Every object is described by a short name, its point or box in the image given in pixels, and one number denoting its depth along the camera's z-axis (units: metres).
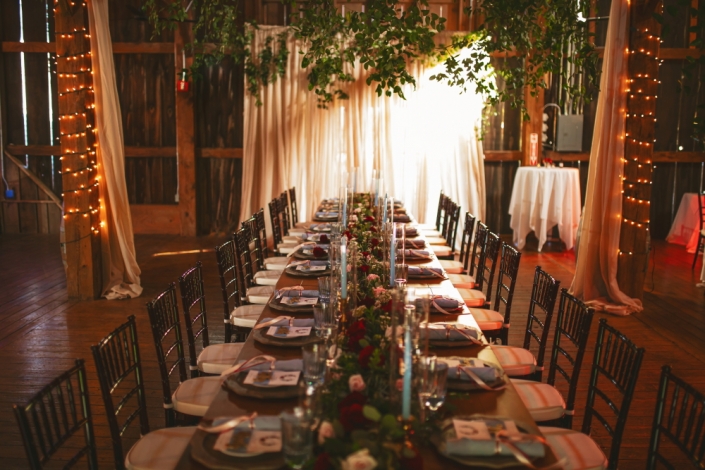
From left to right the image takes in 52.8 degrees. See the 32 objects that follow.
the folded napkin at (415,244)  4.77
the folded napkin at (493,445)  1.72
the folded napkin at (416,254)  4.41
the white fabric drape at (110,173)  5.69
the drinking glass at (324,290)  2.78
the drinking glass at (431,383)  1.83
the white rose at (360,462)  1.47
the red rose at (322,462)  1.48
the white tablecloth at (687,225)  8.29
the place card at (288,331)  2.61
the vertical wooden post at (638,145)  5.44
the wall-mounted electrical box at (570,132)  8.56
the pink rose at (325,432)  1.60
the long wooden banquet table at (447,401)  1.72
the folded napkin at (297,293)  3.24
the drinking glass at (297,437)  1.57
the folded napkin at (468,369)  2.19
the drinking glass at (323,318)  2.33
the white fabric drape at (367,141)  8.42
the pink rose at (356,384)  1.82
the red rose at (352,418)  1.68
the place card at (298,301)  3.09
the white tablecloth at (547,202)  7.95
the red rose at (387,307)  2.51
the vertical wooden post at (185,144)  8.49
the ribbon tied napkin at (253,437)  1.74
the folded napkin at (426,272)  3.84
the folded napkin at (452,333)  2.62
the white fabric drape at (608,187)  5.48
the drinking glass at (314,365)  1.93
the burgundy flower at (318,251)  4.04
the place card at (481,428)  1.78
